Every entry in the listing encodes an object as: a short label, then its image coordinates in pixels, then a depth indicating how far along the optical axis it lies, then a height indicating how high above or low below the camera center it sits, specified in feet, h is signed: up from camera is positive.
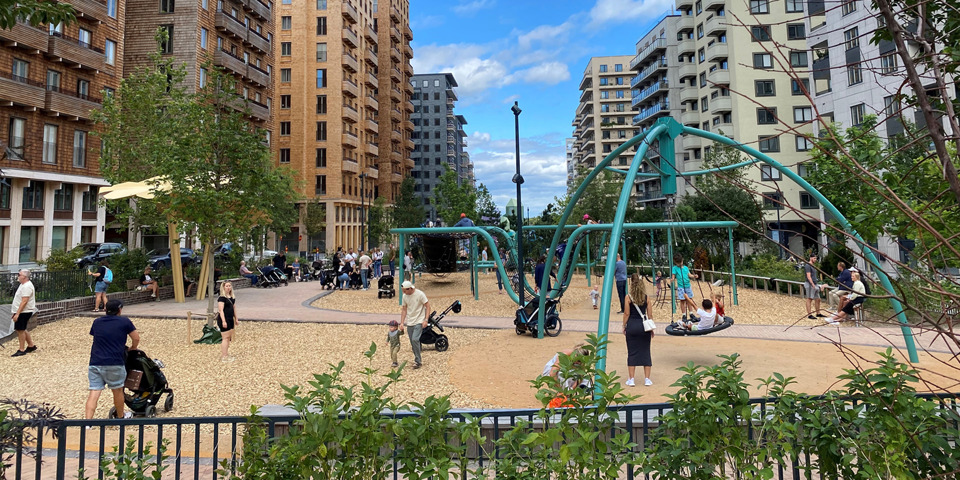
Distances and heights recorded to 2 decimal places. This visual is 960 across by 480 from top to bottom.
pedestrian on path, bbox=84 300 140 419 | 20.17 -3.21
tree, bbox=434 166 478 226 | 143.33 +20.84
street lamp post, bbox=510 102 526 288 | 41.44 +5.24
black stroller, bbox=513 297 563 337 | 39.20 -3.78
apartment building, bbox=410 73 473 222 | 356.18 +101.52
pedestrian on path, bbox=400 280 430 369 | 29.63 -2.51
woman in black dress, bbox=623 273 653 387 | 24.18 -2.96
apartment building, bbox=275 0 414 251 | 179.11 +58.10
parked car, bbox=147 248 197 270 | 86.28 +3.37
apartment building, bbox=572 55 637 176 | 283.59 +93.86
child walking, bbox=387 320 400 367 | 30.07 -3.92
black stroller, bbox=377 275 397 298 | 65.57 -1.91
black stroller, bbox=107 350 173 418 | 20.88 -4.47
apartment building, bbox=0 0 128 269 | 91.66 +29.01
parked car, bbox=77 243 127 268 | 85.26 +4.41
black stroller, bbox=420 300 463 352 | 34.27 -4.45
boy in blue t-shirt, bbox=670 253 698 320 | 44.49 -1.16
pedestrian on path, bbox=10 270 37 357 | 32.91 -2.09
